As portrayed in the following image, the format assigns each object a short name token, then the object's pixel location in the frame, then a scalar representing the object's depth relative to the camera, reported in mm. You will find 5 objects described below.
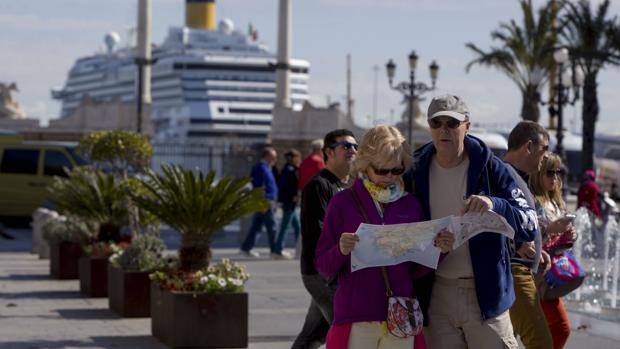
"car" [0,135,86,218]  28766
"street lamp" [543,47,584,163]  33719
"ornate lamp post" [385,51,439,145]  40603
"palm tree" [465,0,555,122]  45594
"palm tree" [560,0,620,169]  40188
